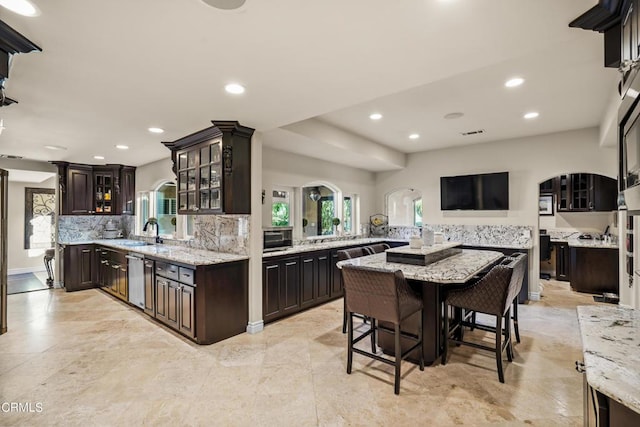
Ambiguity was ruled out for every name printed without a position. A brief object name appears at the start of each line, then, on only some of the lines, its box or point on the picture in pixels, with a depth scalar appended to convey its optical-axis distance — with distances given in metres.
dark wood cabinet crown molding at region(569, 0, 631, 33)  1.32
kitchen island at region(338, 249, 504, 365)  2.61
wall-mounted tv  5.20
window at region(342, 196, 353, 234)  6.19
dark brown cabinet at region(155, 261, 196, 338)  3.37
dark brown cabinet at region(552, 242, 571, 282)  6.24
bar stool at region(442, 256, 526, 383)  2.54
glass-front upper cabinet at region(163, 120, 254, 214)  3.45
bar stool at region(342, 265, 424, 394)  2.39
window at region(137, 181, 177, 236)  5.87
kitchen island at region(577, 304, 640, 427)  0.84
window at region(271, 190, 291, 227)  4.92
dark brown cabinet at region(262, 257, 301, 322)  3.86
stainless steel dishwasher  4.30
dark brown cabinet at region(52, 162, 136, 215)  5.90
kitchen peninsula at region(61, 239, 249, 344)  3.27
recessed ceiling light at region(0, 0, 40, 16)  1.45
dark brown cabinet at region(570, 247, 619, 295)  5.06
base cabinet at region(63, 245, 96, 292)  5.62
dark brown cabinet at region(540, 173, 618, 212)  5.98
